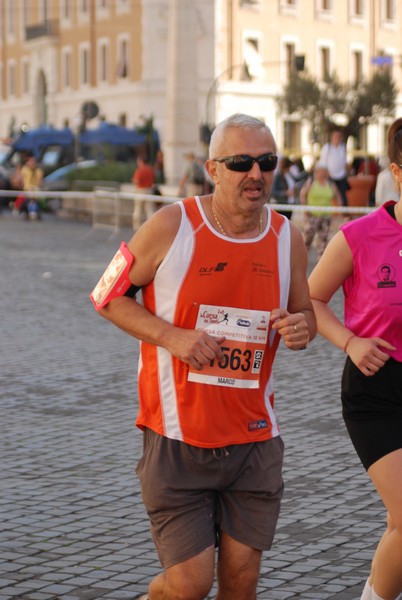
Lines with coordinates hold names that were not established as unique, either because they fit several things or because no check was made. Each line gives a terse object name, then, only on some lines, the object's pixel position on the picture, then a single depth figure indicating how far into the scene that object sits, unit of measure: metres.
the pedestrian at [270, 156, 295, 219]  28.61
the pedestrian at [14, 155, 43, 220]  36.97
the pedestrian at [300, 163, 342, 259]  21.05
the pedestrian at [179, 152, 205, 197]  30.58
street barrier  30.41
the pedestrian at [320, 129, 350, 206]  23.09
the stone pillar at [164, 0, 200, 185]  35.06
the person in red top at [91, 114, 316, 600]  4.01
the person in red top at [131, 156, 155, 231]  30.28
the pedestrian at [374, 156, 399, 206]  16.69
